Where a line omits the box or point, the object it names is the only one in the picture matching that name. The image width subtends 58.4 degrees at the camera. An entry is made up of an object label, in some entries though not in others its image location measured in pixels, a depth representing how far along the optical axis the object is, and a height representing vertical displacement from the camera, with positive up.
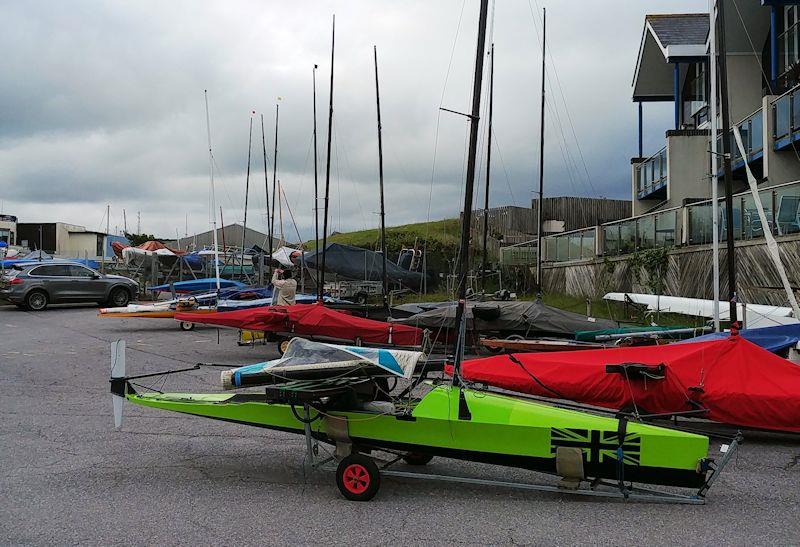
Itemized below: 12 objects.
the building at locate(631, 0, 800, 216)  21.16 +7.12
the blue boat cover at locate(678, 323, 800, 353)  10.35 -0.90
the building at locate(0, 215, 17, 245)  63.81 +3.91
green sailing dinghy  6.13 -1.36
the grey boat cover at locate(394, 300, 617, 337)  15.77 -0.99
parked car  24.81 -0.49
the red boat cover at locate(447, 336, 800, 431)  8.17 -1.28
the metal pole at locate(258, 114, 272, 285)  33.48 +4.55
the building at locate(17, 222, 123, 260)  68.38 +3.39
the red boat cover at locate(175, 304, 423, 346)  15.44 -1.09
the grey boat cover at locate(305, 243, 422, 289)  27.61 +0.48
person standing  18.33 -0.44
